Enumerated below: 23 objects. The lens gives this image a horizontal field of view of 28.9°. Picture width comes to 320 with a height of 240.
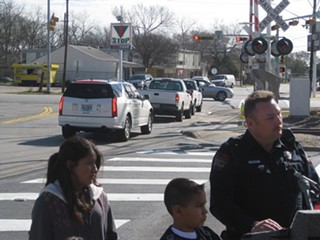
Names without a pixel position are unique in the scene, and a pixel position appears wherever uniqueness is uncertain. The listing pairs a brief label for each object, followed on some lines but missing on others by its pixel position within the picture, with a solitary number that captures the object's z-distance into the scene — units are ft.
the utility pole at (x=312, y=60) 169.89
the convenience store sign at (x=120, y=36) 103.15
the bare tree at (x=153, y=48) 338.13
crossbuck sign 71.10
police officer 11.80
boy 10.44
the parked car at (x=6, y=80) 295.48
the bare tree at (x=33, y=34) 370.73
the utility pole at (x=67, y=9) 194.39
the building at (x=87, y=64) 282.56
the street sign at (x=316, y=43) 178.89
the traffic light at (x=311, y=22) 111.42
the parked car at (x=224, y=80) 238.48
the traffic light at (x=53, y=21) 155.94
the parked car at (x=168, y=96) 85.84
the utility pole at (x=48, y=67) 171.73
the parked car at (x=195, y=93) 103.12
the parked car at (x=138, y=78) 185.56
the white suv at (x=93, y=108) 57.62
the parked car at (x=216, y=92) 157.89
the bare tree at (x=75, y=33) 432.66
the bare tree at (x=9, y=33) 348.59
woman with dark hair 10.79
